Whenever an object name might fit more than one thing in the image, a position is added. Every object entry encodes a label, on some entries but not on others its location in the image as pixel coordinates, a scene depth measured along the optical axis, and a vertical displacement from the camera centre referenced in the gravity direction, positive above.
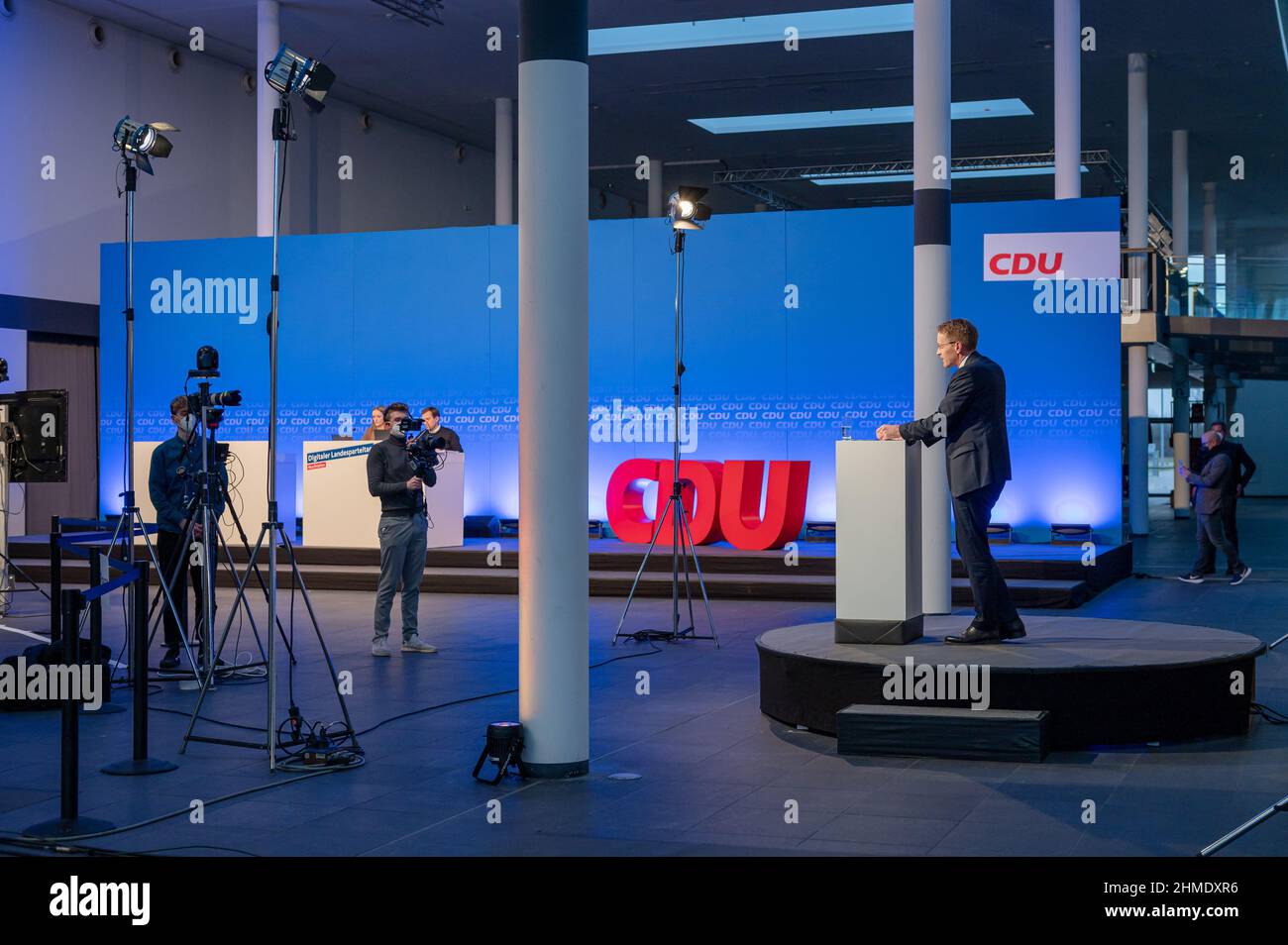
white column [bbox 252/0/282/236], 17.38 +4.99
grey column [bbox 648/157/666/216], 25.16 +5.72
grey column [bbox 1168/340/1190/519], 23.61 +1.40
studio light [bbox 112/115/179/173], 8.70 +2.26
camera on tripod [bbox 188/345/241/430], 7.66 +0.54
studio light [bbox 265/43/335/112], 6.45 +1.96
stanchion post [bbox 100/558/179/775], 5.73 -0.85
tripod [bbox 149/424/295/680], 7.95 -0.03
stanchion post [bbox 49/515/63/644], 7.27 -0.48
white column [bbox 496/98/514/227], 21.69 +5.23
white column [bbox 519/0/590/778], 5.69 +0.47
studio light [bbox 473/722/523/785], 5.66 -1.04
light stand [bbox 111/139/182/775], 7.79 +0.44
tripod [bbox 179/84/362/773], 5.66 -0.15
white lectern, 7.09 -0.27
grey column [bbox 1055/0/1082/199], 15.89 +4.36
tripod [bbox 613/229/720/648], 9.95 -0.37
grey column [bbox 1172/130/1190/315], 22.80 +4.90
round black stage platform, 6.25 -0.88
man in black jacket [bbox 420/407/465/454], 12.68 +0.64
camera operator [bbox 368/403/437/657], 9.23 -0.21
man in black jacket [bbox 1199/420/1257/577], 13.53 +0.11
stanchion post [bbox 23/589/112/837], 4.87 -0.94
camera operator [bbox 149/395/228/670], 8.85 +0.01
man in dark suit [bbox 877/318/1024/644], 6.96 +0.15
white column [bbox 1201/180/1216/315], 27.80 +5.52
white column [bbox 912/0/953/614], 9.85 +1.76
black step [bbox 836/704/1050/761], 6.02 -1.07
